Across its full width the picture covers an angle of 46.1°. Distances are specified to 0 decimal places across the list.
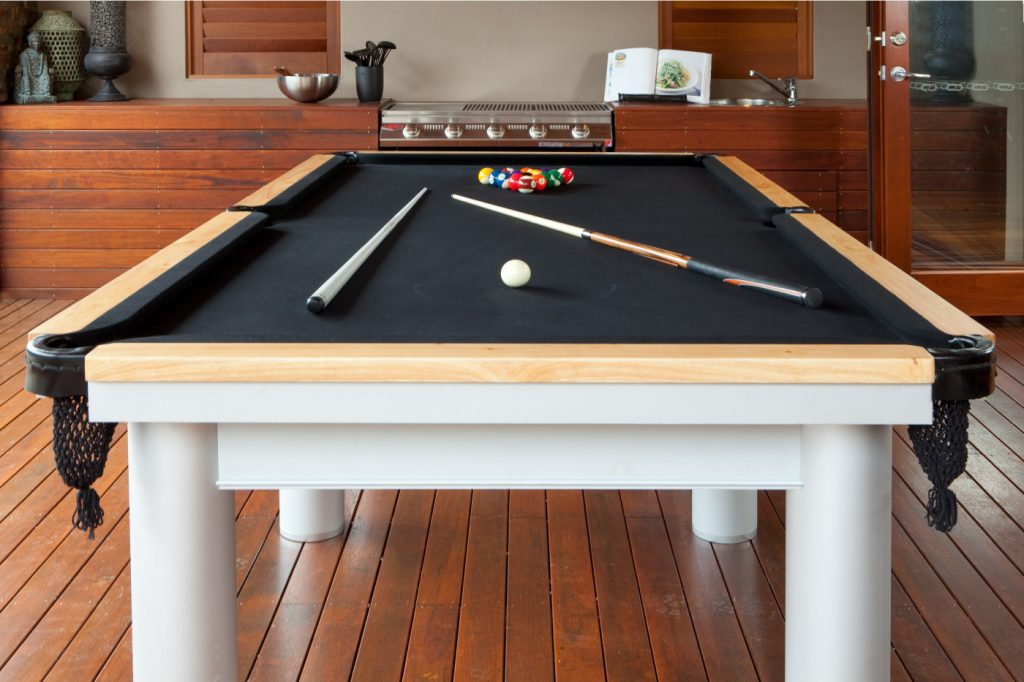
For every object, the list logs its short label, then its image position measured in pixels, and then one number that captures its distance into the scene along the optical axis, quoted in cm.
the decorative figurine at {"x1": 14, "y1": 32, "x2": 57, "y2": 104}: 523
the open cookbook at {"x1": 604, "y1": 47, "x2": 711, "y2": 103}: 532
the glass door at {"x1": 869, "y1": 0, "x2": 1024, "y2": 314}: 475
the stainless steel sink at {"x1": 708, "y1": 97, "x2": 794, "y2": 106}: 552
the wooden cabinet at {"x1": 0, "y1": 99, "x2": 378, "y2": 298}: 514
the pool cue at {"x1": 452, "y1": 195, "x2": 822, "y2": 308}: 173
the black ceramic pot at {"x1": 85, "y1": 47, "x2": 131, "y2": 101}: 537
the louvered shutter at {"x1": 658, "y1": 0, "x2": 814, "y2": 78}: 564
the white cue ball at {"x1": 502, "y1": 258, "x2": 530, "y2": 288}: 188
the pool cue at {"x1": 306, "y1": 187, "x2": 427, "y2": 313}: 170
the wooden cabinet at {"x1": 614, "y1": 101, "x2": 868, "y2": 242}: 512
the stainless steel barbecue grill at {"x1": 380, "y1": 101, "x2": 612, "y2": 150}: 507
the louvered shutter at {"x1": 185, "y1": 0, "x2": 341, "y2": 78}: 566
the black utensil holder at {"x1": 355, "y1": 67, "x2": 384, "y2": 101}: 529
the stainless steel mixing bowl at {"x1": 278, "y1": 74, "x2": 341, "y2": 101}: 521
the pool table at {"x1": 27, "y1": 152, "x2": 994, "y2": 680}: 145
